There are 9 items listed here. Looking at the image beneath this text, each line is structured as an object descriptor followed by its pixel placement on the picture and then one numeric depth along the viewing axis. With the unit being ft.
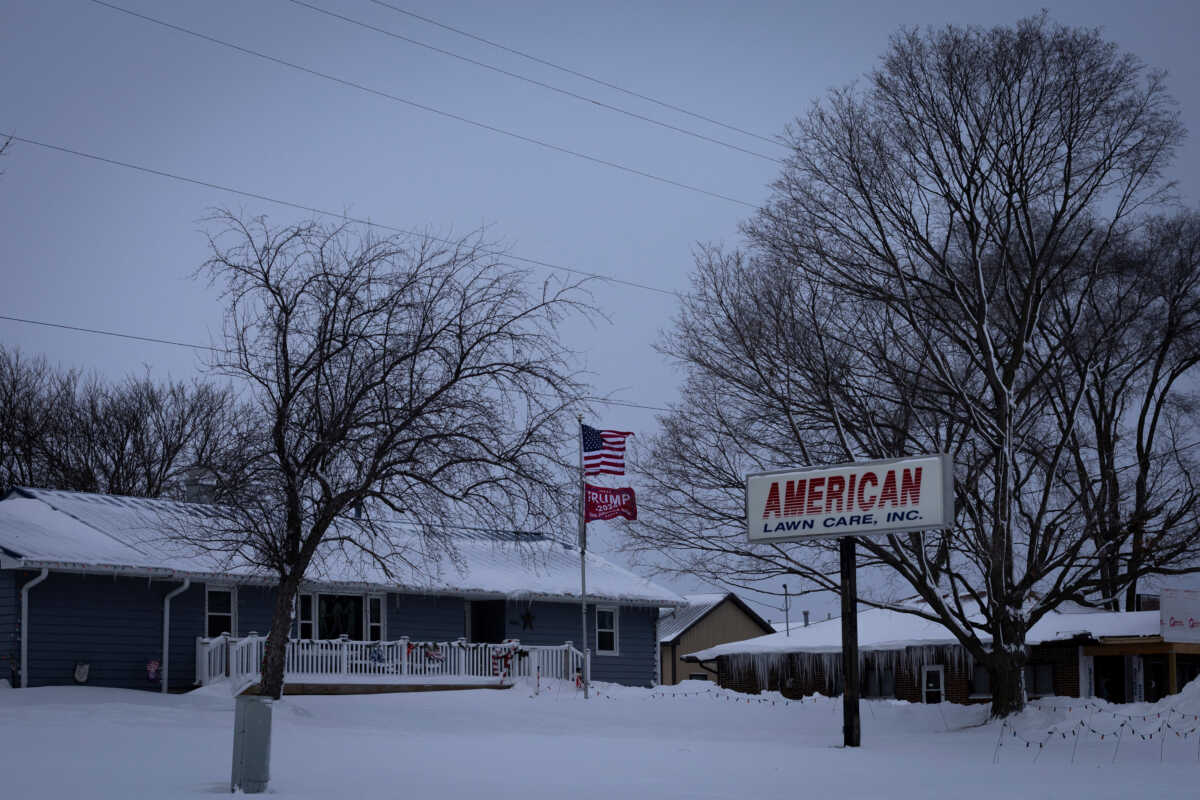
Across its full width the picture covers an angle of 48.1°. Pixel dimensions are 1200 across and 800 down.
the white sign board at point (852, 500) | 69.36
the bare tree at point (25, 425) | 153.79
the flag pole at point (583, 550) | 98.43
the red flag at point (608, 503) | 103.55
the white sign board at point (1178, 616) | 106.32
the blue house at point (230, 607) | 86.94
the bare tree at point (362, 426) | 74.59
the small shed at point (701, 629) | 221.25
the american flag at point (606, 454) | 104.47
